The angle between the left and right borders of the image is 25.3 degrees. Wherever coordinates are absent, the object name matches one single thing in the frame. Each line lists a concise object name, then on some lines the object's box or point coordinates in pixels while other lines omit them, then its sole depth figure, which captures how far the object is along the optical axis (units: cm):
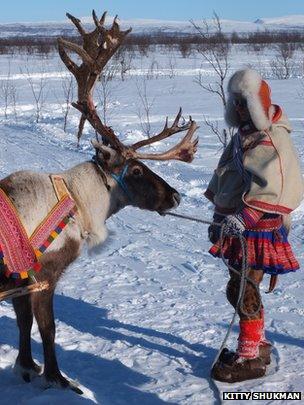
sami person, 339
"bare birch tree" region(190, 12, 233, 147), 925
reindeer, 355
